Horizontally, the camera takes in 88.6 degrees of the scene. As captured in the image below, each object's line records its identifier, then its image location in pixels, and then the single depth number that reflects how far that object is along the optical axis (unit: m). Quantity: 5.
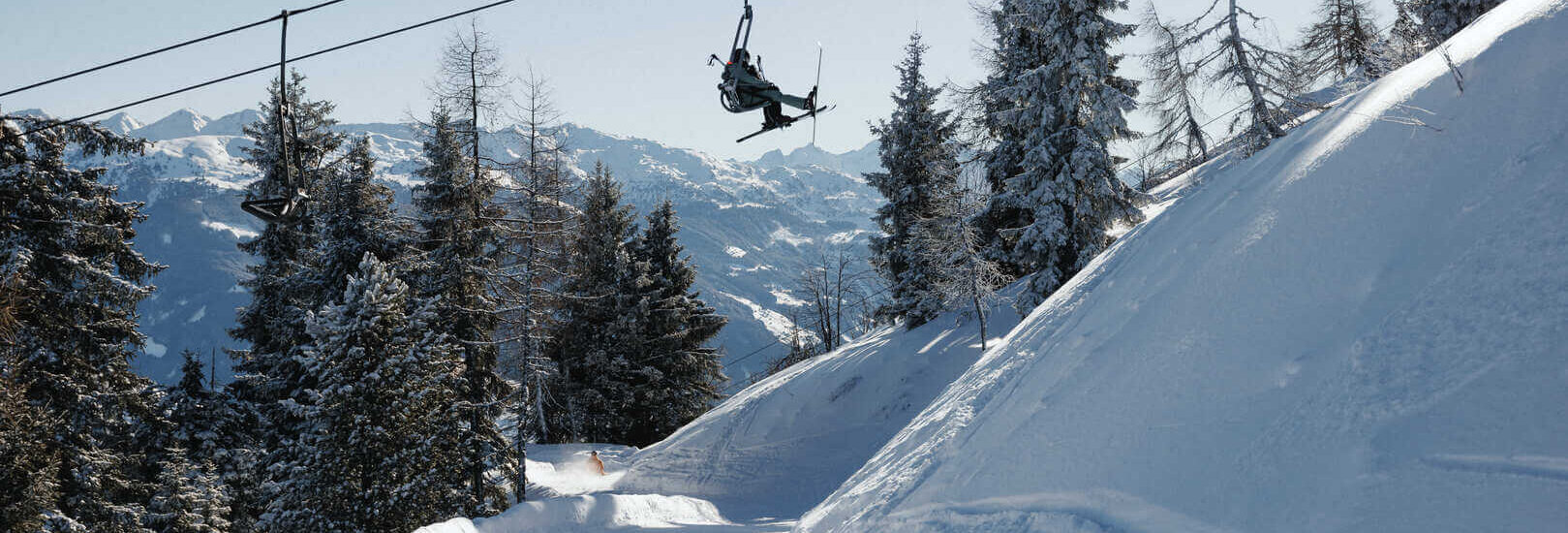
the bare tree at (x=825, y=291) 43.38
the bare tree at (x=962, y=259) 23.39
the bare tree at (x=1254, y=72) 17.81
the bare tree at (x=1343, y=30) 38.50
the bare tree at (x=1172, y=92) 18.38
